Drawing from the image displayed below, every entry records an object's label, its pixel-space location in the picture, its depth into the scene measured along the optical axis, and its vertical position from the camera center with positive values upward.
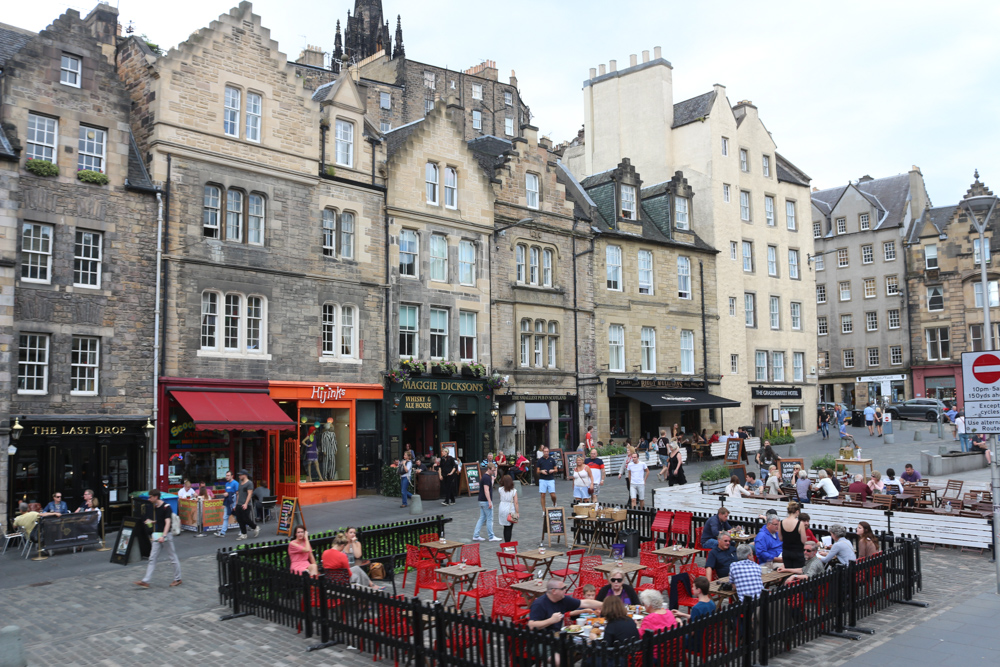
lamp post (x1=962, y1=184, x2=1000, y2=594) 13.38 +2.59
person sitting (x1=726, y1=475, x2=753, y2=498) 20.97 -2.04
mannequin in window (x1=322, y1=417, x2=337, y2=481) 27.03 -1.29
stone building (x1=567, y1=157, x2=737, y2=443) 37.25 +4.81
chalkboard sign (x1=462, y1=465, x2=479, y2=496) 28.11 -2.33
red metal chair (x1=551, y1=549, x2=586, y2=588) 14.16 -3.03
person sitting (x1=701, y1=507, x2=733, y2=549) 14.68 -2.16
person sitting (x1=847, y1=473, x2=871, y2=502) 20.67 -2.10
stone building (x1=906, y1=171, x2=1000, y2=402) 55.50 +7.74
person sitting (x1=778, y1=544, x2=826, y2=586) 12.20 -2.49
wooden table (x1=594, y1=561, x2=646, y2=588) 12.59 -2.53
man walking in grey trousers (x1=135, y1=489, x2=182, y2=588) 14.89 -2.29
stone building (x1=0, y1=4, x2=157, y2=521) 20.69 +3.76
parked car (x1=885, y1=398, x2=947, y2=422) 49.12 -0.13
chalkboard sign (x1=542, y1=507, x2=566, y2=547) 18.14 -2.47
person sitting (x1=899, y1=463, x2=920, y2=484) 22.89 -1.94
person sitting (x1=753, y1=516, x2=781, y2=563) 14.27 -2.38
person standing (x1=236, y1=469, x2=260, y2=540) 19.80 -2.26
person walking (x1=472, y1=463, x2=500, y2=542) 18.53 -2.09
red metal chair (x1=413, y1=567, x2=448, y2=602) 13.26 -2.81
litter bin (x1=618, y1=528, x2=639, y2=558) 16.84 -2.77
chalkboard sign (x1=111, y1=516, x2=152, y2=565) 16.50 -2.58
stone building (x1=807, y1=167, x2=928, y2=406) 59.28 +8.93
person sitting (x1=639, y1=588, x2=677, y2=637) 9.34 -2.38
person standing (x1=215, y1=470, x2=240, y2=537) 20.53 -2.25
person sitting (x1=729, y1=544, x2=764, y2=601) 11.35 -2.37
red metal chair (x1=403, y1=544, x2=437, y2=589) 13.68 -2.54
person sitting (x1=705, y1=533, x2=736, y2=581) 13.18 -2.43
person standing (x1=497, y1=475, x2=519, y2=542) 17.94 -2.15
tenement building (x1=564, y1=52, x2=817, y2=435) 42.81 +10.83
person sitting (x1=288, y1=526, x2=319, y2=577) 13.06 -2.25
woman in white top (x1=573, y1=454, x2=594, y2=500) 21.12 -1.90
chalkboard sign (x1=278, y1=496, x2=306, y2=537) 19.44 -2.48
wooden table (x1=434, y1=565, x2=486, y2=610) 12.58 -2.51
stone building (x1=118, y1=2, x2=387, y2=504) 23.75 +4.72
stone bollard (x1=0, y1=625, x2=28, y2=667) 9.99 -2.86
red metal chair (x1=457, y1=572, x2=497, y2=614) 12.14 -2.66
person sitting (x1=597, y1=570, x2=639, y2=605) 9.87 -2.34
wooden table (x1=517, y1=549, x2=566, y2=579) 14.09 -2.55
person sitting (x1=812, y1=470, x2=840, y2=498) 20.78 -2.05
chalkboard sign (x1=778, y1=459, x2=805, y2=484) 27.53 -2.10
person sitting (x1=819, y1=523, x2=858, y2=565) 13.42 -2.33
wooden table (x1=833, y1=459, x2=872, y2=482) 26.18 -1.81
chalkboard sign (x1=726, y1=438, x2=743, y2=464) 33.90 -1.74
